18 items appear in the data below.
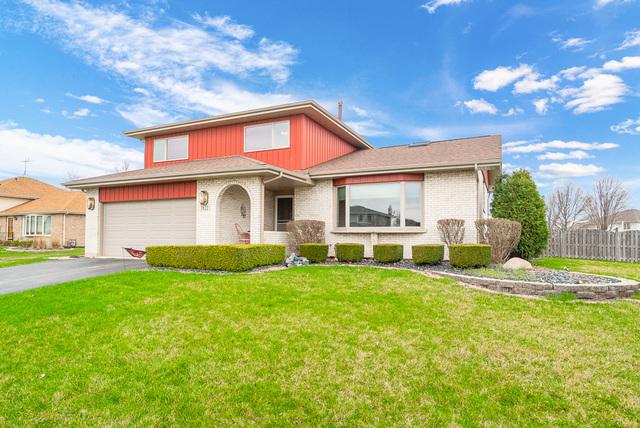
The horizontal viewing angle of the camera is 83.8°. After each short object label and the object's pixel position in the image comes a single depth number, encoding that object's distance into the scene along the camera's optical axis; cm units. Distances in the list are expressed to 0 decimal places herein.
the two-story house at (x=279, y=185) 1162
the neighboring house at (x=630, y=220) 3970
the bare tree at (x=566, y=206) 3181
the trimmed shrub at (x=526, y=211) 1247
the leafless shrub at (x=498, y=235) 991
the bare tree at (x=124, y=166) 4081
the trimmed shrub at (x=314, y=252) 1098
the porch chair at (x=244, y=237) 1279
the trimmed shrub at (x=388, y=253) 1054
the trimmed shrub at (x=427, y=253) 1005
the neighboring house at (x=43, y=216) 2573
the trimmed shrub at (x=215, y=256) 917
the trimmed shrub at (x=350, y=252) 1095
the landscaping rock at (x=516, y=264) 1000
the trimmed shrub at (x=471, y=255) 930
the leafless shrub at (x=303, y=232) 1202
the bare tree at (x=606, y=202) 2994
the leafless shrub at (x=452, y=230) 1080
